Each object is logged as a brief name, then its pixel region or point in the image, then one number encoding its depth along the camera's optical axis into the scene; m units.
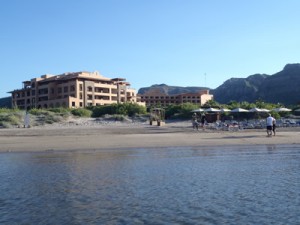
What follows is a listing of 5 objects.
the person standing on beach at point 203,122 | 31.81
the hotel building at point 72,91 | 90.81
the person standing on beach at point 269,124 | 23.23
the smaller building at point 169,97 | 119.38
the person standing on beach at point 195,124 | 30.83
